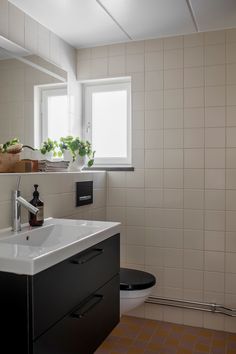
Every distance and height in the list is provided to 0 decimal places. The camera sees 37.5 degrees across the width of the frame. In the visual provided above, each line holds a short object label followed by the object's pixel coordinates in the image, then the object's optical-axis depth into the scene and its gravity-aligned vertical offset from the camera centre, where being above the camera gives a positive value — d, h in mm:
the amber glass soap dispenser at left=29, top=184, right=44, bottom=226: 1812 -240
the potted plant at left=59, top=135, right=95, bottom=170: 2486 +134
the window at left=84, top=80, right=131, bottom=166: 2881 +396
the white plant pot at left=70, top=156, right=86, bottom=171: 2492 +33
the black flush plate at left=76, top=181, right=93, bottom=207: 2348 -176
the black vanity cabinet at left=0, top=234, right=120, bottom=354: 1121 -514
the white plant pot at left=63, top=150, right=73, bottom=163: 2510 +85
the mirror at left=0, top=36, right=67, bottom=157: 2021 +487
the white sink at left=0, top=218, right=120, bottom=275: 1140 -310
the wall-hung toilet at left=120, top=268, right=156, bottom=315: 2199 -780
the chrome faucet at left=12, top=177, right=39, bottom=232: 1680 -202
